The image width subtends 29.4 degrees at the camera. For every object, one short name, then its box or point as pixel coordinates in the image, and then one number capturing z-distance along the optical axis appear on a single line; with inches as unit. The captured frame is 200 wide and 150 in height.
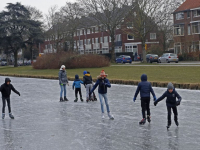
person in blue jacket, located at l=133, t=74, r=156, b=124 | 430.9
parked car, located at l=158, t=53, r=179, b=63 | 2090.3
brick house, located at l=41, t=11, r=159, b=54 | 3425.2
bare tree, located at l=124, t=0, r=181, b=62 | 2053.4
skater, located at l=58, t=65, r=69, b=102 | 694.5
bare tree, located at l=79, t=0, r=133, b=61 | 2199.8
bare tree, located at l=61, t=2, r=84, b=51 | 2598.4
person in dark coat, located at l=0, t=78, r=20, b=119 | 497.0
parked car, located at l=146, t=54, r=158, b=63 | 2235.5
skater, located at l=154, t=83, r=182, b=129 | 397.9
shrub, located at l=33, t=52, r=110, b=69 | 1972.2
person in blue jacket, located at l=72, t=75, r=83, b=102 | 664.5
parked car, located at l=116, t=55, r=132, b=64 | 2404.0
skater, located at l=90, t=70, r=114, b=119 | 477.1
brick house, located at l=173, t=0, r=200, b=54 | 2482.8
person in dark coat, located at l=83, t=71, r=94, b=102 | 659.4
